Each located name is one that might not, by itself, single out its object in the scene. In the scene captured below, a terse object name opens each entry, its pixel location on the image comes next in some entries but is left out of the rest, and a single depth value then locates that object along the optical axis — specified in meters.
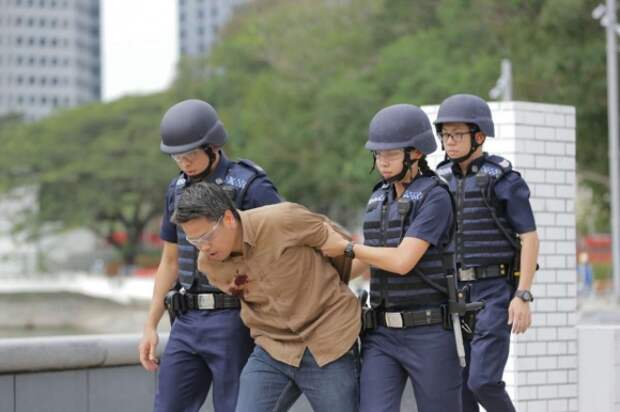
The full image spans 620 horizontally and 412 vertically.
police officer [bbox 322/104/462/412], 9.82
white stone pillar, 15.16
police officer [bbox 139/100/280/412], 10.76
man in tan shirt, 9.24
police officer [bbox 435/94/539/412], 11.91
